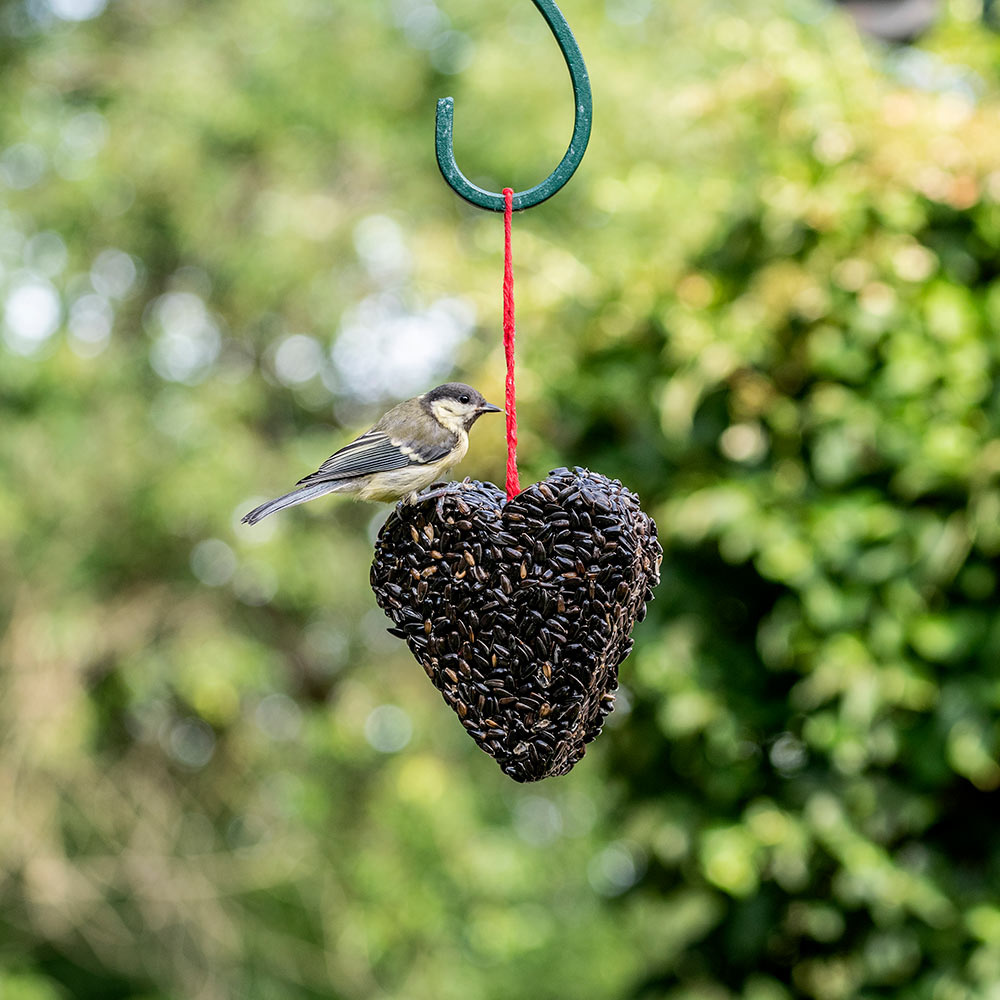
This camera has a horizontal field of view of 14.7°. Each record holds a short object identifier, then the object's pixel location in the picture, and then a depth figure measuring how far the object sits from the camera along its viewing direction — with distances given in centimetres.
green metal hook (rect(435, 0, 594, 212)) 179
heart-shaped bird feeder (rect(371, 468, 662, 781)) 181
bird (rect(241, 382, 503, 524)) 185
